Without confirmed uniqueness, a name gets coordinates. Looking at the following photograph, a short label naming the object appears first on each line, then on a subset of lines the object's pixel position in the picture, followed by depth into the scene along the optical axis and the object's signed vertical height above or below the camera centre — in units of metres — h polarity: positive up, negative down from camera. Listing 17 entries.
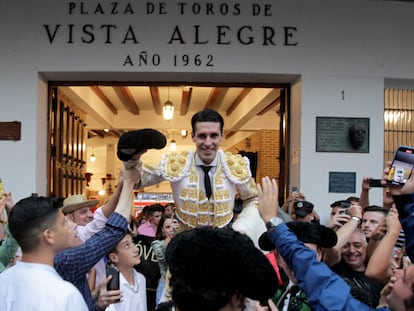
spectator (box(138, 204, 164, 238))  7.04 -0.87
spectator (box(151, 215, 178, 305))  4.19 -0.75
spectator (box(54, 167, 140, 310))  2.61 -0.44
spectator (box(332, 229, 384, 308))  3.61 -0.74
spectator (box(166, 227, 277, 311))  1.66 -0.34
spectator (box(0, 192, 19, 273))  3.52 -0.61
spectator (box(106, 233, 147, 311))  3.82 -0.84
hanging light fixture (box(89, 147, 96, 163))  19.03 -0.24
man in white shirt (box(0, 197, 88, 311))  2.30 -0.49
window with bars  7.80 +0.47
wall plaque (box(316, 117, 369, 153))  7.28 +0.24
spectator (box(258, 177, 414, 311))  2.28 -0.49
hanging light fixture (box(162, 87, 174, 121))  11.07 +0.80
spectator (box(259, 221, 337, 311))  2.79 -0.44
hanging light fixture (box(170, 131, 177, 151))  14.96 +0.17
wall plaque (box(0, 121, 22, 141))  7.18 +0.24
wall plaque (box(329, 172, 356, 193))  7.26 -0.34
